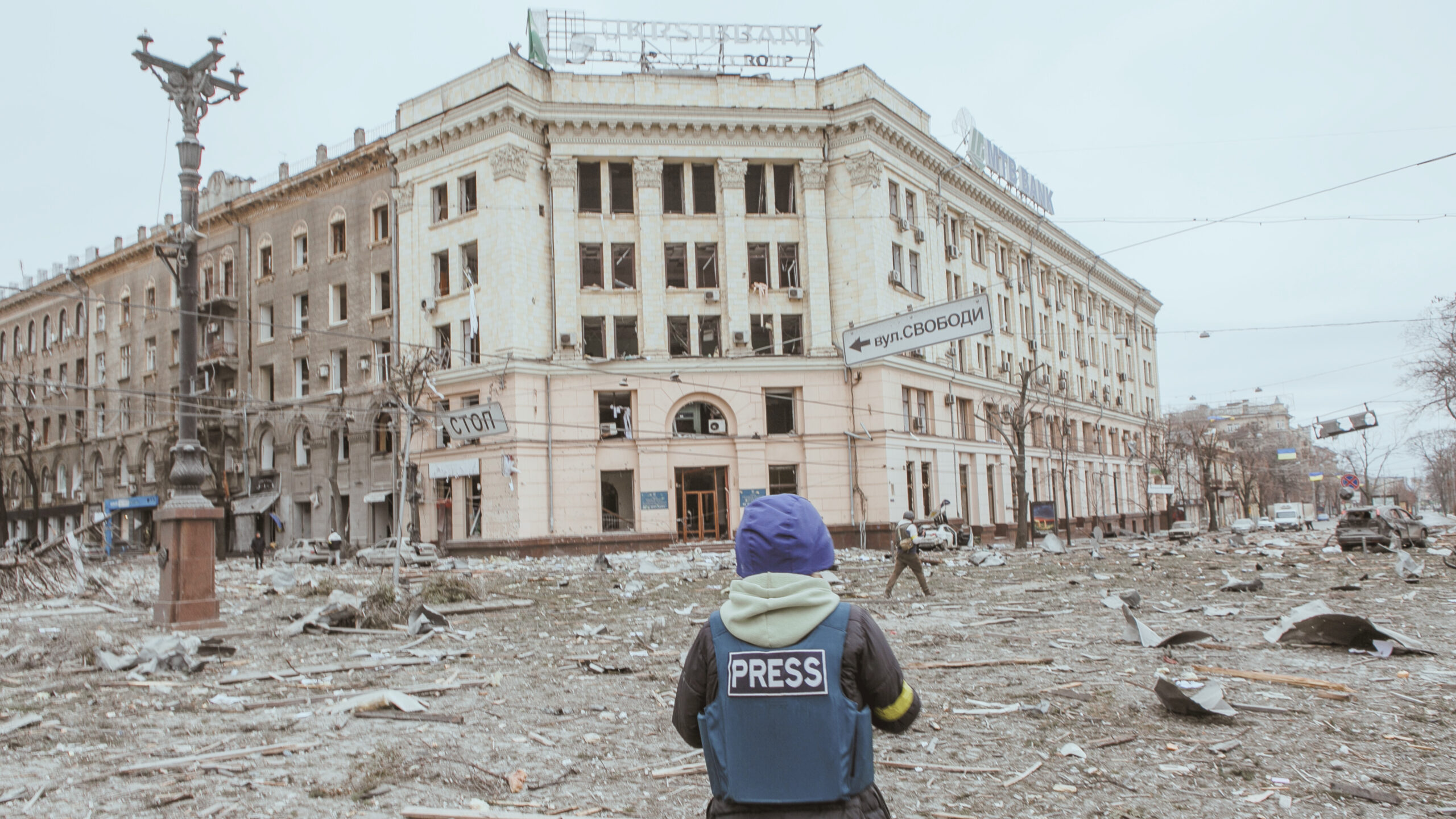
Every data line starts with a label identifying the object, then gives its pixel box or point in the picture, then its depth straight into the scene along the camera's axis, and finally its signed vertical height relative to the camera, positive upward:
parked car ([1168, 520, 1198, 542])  38.22 -2.27
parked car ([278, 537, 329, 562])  32.99 -1.57
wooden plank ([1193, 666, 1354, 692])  7.53 -1.68
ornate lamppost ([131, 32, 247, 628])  12.44 +0.71
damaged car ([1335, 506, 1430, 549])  25.52 -1.59
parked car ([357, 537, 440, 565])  29.83 -1.61
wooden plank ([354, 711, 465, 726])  7.34 -1.65
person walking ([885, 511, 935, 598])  15.80 -1.08
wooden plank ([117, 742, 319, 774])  6.08 -1.61
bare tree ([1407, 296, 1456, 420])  33.81 +3.51
